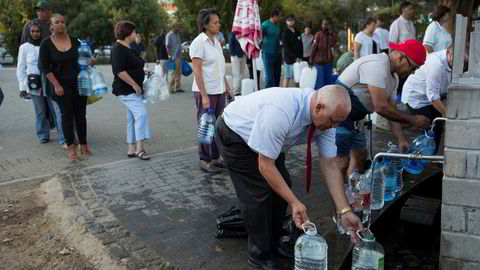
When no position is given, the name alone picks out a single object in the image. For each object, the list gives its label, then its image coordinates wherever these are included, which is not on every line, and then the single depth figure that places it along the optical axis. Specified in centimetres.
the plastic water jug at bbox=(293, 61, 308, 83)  1114
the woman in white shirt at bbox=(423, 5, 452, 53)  748
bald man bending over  278
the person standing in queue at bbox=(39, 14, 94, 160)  599
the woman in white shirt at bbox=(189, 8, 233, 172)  548
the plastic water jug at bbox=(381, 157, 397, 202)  461
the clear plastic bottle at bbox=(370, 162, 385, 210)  433
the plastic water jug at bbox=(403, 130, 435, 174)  519
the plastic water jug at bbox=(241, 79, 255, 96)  827
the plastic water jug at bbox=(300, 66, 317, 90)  1016
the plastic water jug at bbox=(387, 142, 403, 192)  479
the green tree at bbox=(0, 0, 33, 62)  3165
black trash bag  386
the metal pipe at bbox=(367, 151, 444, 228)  367
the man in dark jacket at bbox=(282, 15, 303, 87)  1144
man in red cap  403
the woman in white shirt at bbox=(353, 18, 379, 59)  959
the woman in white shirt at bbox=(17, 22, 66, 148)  710
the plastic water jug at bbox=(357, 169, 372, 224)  386
